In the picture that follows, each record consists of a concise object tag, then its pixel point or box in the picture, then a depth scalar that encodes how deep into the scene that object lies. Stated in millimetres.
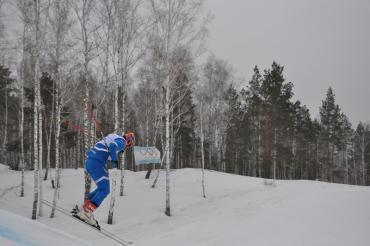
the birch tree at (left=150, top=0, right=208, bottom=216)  19531
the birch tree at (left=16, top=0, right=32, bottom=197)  18000
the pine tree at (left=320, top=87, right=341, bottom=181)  51250
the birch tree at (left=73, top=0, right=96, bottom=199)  17438
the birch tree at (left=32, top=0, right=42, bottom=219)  16327
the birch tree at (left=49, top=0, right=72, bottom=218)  18609
